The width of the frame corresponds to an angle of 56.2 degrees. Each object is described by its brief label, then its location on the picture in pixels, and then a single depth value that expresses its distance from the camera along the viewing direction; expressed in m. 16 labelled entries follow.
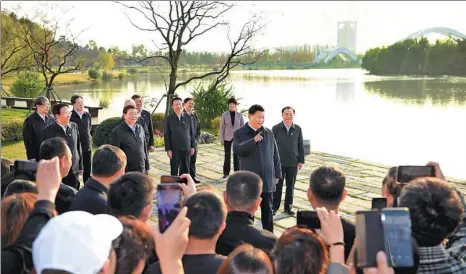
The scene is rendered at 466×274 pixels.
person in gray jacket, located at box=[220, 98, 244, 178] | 7.80
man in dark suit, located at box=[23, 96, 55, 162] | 5.90
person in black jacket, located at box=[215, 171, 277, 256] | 2.56
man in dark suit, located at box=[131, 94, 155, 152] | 6.92
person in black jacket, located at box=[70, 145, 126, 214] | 3.00
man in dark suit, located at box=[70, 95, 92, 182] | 6.54
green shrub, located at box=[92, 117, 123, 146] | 10.95
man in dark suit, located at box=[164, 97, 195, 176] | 6.94
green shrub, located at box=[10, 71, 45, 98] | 21.19
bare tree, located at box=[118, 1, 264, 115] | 13.86
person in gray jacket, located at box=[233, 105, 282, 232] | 4.87
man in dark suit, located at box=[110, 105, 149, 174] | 5.55
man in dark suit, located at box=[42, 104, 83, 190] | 5.46
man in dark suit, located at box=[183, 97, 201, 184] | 7.28
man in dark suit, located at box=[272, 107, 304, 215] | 5.79
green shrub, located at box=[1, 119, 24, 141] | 12.37
